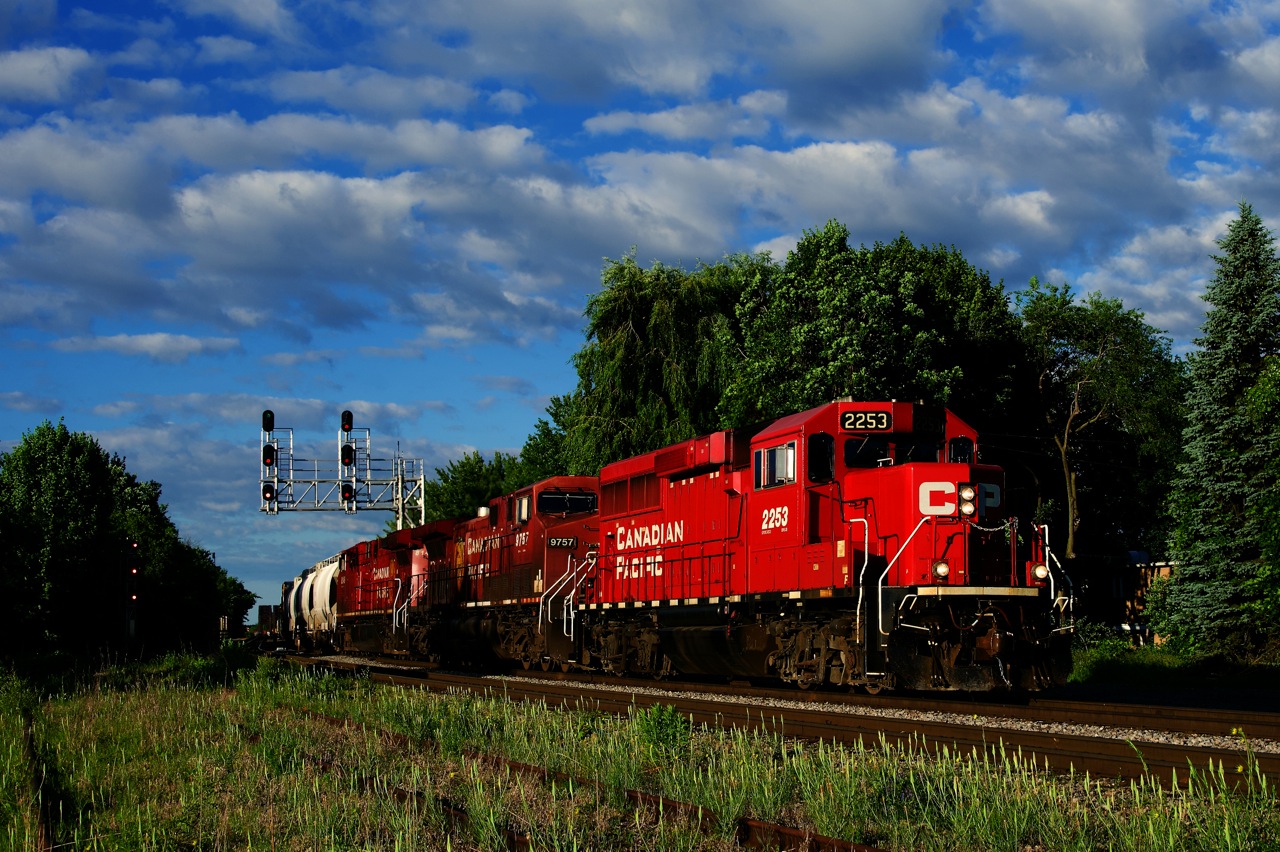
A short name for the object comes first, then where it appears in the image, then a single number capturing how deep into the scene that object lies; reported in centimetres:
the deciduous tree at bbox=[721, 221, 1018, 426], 3609
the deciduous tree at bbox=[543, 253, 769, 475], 4444
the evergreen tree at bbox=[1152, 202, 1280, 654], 2911
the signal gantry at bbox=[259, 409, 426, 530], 4281
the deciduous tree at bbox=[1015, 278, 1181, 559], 4822
